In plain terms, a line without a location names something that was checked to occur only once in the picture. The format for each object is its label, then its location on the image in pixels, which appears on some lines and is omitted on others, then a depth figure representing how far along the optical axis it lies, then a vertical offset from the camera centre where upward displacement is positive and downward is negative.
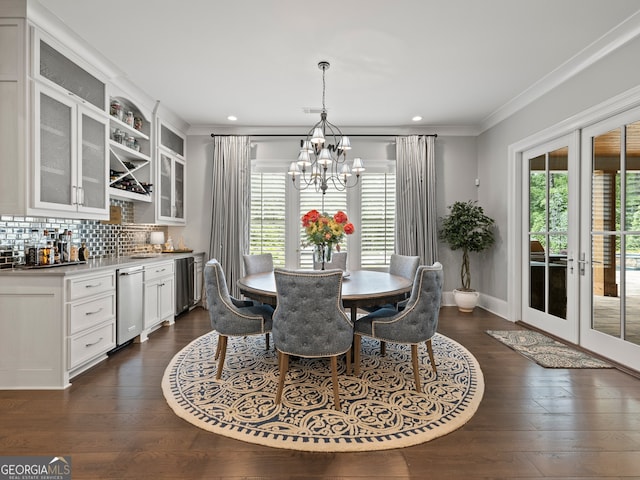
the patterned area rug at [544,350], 3.09 -1.11
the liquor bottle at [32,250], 2.96 -0.09
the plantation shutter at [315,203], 5.49 +0.58
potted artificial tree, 4.93 +0.08
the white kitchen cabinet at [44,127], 2.58 +0.92
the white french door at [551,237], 3.62 +0.03
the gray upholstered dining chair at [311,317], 2.21 -0.51
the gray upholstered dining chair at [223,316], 2.74 -0.62
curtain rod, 5.37 +1.66
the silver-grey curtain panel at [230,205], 5.28 +0.54
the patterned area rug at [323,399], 2.02 -1.13
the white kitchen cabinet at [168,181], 4.60 +0.85
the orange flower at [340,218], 3.22 +0.20
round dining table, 2.59 -0.40
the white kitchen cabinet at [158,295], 3.84 -0.67
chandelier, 3.05 +0.84
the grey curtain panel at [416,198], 5.30 +0.65
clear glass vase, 3.27 -0.12
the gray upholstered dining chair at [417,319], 2.53 -0.59
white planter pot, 4.98 -0.87
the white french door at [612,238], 2.97 +0.02
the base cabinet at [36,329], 2.58 -0.68
